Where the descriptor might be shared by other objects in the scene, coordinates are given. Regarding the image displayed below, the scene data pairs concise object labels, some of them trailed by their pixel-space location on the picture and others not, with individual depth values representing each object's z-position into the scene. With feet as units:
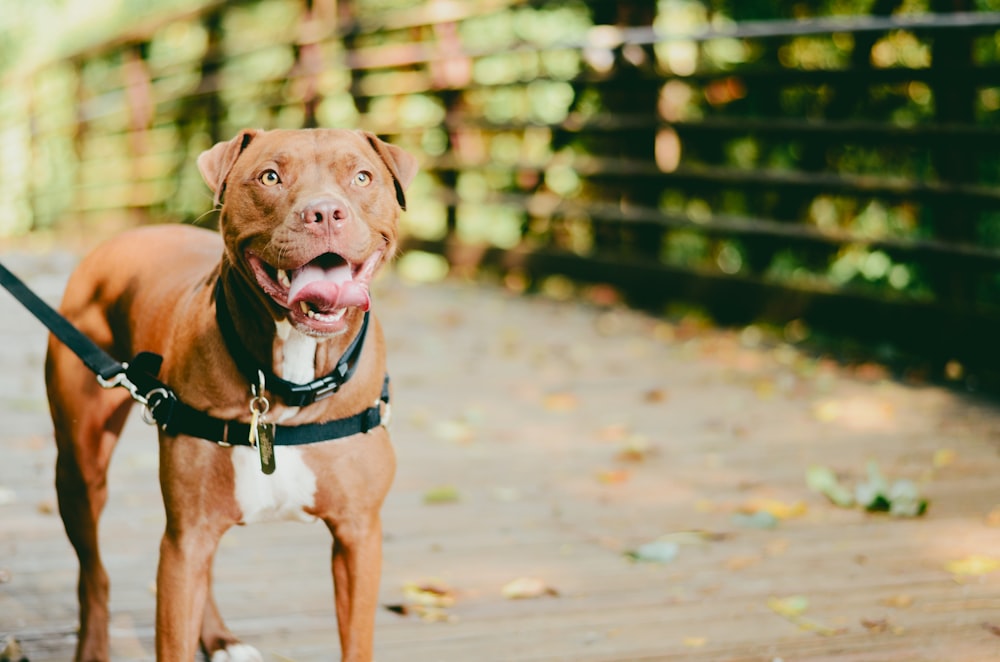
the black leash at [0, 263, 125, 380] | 9.16
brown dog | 8.04
